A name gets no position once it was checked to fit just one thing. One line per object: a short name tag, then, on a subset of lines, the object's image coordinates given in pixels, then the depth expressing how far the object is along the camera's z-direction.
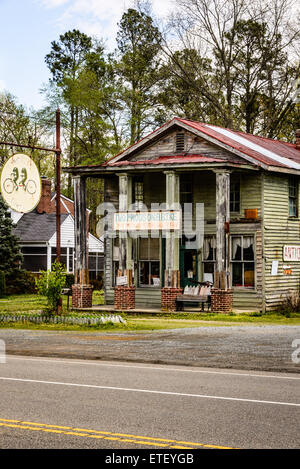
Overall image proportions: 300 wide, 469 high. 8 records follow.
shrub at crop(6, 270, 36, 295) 44.72
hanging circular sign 22.97
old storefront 28.28
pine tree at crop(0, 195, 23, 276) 43.28
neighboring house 49.00
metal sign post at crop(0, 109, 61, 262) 26.67
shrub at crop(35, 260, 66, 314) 25.36
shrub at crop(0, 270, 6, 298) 42.25
